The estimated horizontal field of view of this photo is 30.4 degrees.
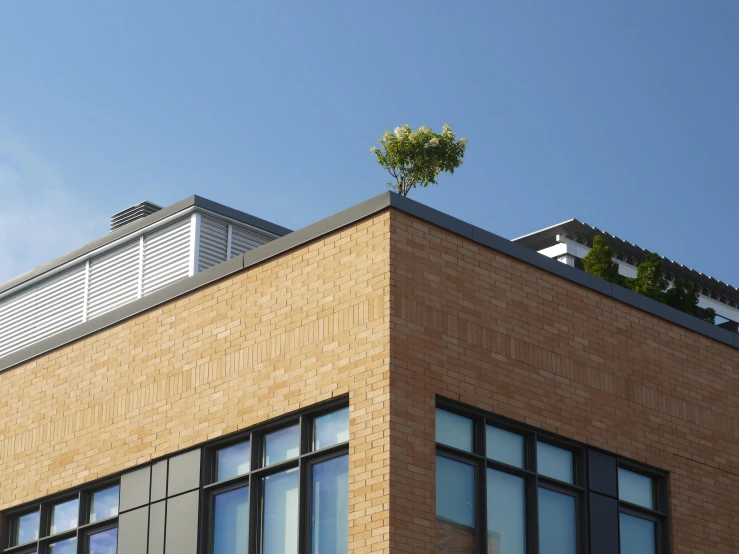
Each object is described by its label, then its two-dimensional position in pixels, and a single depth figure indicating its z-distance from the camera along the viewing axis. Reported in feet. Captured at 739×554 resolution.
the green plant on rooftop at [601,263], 109.50
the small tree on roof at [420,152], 122.31
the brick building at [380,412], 57.31
